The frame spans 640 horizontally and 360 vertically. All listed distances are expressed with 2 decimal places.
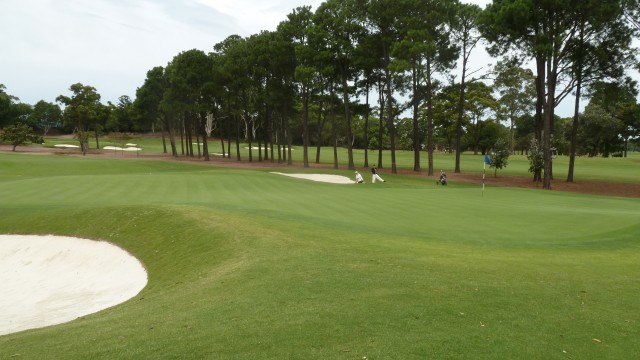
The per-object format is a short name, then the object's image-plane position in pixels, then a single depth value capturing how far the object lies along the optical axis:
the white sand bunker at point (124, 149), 88.25
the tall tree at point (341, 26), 43.25
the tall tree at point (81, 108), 76.31
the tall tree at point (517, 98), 79.77
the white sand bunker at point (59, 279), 10.41
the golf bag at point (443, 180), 38.25
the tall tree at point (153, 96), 72.56
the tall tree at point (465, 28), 43.00
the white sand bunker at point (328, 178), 38.15
